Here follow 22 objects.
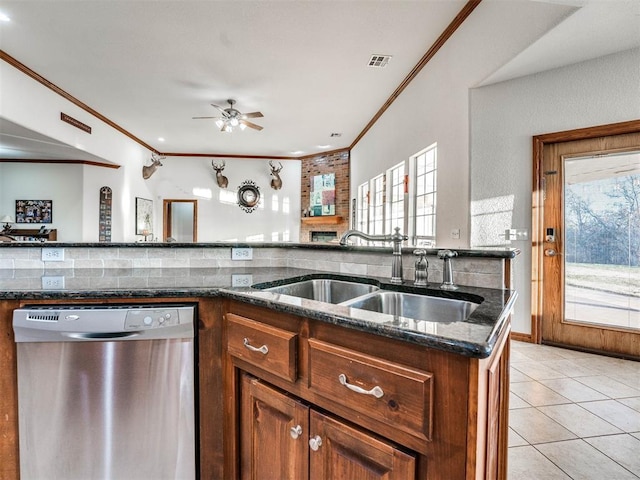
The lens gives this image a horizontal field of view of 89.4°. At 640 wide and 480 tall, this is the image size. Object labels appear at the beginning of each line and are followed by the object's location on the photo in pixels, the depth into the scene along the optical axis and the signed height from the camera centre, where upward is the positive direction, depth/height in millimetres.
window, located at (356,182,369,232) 6391 +660
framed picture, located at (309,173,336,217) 7670 +1082
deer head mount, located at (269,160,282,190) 7873 +1537
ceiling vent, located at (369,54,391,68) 3582 +2036
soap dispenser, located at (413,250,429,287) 1438 -136
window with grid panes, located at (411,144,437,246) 3871 +550
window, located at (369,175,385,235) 5590 +604
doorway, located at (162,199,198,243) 7871 +519
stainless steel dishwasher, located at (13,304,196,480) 1198 -565
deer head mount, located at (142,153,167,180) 7074 +1585
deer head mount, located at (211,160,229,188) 7727 +1558
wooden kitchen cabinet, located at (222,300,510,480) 700 -437
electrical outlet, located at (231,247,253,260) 1973 -82
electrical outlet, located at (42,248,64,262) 1830 -85
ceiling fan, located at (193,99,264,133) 4730 +1791
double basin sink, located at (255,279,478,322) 1257 -262
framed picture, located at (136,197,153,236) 6977 +526
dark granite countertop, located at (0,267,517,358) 735 -203
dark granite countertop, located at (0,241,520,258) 1654 -33
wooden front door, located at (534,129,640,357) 2775 -34
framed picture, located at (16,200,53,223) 6125 +552
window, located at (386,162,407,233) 4656 +626
